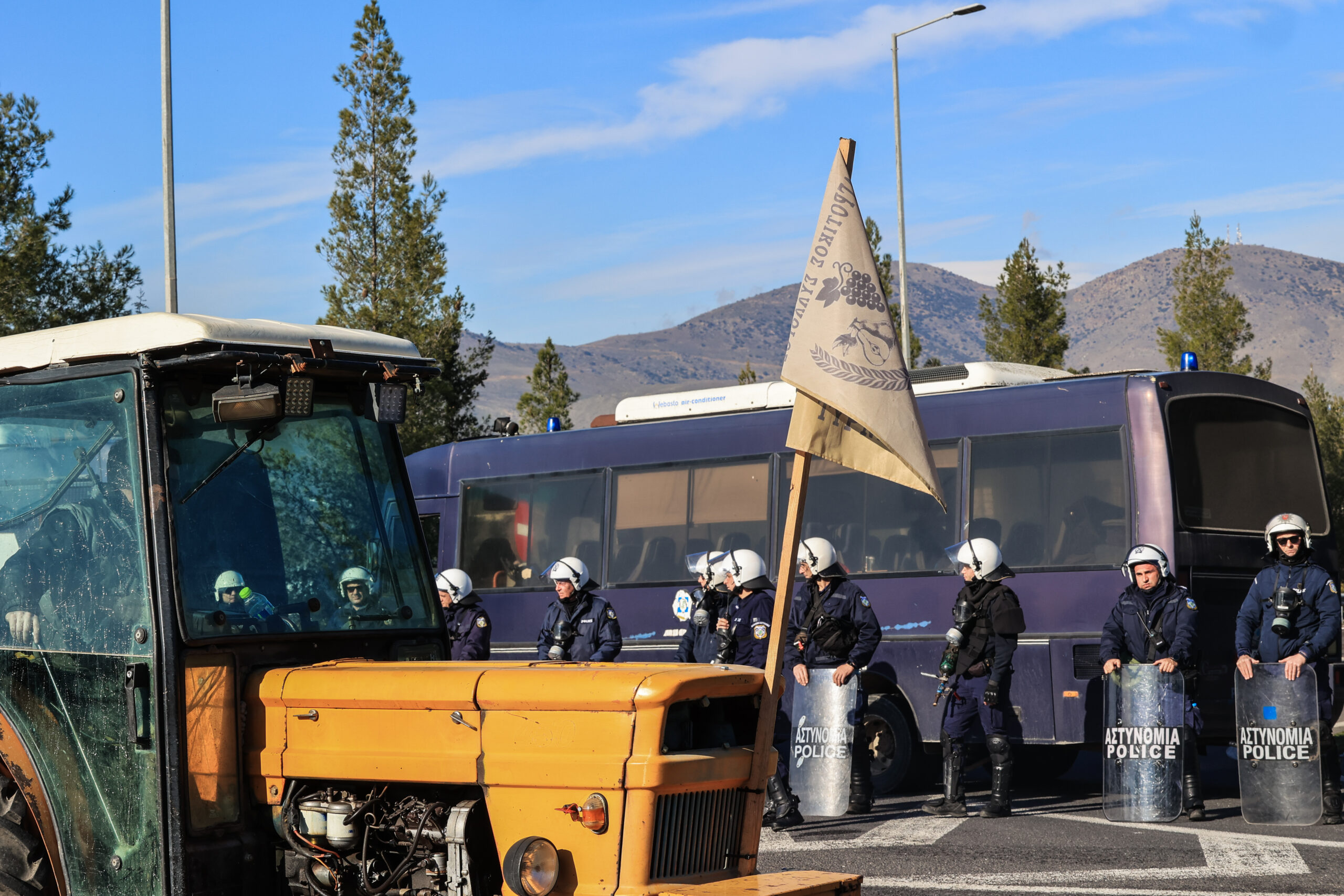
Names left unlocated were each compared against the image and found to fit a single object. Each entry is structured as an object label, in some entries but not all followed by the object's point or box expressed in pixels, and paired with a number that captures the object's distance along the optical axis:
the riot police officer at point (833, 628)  10.93
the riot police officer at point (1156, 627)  10.43
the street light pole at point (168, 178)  20.56
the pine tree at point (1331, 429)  35.59
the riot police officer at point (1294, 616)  10.20
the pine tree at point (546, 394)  38.88
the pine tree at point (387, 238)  26.38
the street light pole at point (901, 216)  26.53
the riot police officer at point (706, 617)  11.42
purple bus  11.34
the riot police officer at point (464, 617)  12.10
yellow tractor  4.84
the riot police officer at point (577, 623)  11.55
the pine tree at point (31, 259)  20.20
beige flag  5.31
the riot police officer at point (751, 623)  10.73
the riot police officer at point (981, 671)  10.83
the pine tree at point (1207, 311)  35.38
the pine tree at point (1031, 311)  34.09
